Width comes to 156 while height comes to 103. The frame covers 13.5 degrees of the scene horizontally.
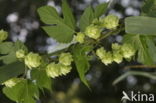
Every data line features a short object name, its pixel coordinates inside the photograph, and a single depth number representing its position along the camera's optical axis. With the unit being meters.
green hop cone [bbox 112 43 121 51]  1.17
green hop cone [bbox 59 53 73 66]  1.12
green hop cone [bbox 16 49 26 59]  1.14
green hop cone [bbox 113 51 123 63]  1.15
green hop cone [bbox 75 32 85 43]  1.12
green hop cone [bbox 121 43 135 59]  1.14
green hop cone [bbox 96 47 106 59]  1.15
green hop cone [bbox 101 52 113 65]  1.15
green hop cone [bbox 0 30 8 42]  1.20
